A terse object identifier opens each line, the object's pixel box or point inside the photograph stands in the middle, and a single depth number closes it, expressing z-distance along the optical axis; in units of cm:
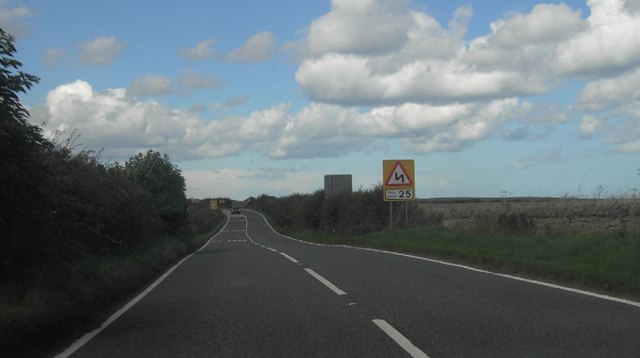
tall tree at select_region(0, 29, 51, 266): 895
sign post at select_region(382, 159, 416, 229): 3128
